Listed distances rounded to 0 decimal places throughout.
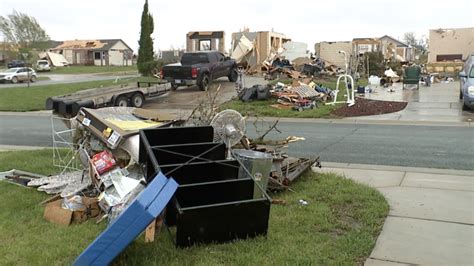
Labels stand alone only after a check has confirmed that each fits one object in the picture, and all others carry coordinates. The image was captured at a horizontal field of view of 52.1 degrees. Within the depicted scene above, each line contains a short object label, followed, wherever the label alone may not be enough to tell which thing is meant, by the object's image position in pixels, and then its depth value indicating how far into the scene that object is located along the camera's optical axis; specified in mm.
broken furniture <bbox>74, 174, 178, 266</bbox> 3502
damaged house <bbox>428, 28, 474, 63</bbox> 53406
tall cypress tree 32531
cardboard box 5035
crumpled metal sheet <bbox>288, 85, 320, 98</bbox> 20234
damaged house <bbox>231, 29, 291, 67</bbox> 37125
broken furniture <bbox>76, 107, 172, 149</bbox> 5605
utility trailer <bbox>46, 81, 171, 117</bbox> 16017
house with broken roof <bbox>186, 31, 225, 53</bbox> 42312
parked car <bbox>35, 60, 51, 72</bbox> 64375
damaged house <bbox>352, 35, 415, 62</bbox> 40094
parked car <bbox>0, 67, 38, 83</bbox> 43750
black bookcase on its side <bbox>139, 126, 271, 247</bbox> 4254
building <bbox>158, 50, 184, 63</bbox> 40006
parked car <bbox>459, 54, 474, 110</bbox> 17219
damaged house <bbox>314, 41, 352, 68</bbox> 40938
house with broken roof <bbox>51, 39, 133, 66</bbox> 88938
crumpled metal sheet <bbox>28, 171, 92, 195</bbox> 5653
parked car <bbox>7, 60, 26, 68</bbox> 62281
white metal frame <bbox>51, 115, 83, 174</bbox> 6773
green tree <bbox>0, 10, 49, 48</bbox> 75312
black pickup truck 23812
